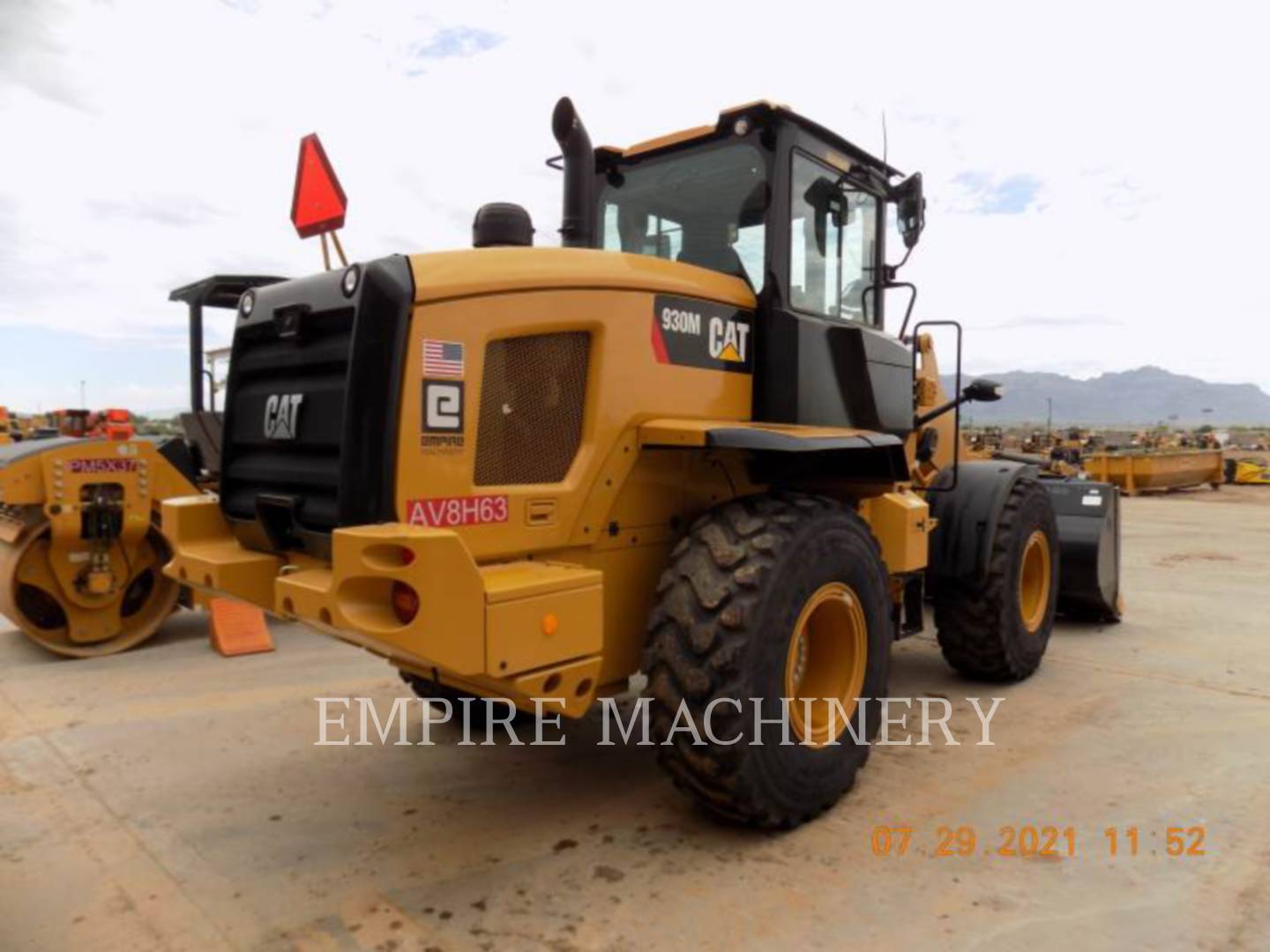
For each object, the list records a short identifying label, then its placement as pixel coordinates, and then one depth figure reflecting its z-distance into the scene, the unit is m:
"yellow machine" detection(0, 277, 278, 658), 6.03
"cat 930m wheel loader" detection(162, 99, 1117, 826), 2.83
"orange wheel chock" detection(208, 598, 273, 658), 6.20
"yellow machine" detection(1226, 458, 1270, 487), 22.88
